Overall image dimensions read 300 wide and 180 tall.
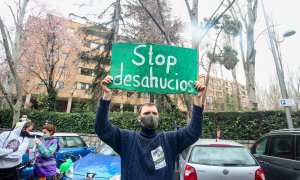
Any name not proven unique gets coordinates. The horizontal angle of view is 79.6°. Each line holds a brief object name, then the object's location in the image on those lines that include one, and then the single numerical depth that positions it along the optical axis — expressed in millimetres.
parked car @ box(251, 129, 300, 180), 3596
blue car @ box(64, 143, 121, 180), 3590
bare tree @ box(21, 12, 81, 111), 17263
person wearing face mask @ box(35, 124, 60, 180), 3353
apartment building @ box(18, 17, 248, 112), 13766
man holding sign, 1538
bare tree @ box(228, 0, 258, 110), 9928
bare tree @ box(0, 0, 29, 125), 9476
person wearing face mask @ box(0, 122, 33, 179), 3027
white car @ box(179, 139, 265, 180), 3524
